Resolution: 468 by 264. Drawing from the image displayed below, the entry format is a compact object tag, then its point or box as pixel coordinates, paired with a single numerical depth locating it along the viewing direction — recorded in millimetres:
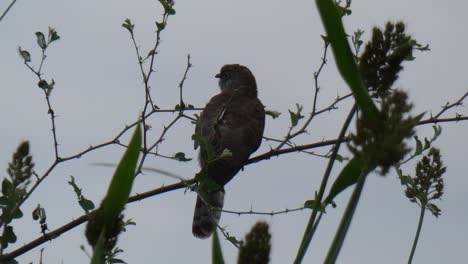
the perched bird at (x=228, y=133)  14100
